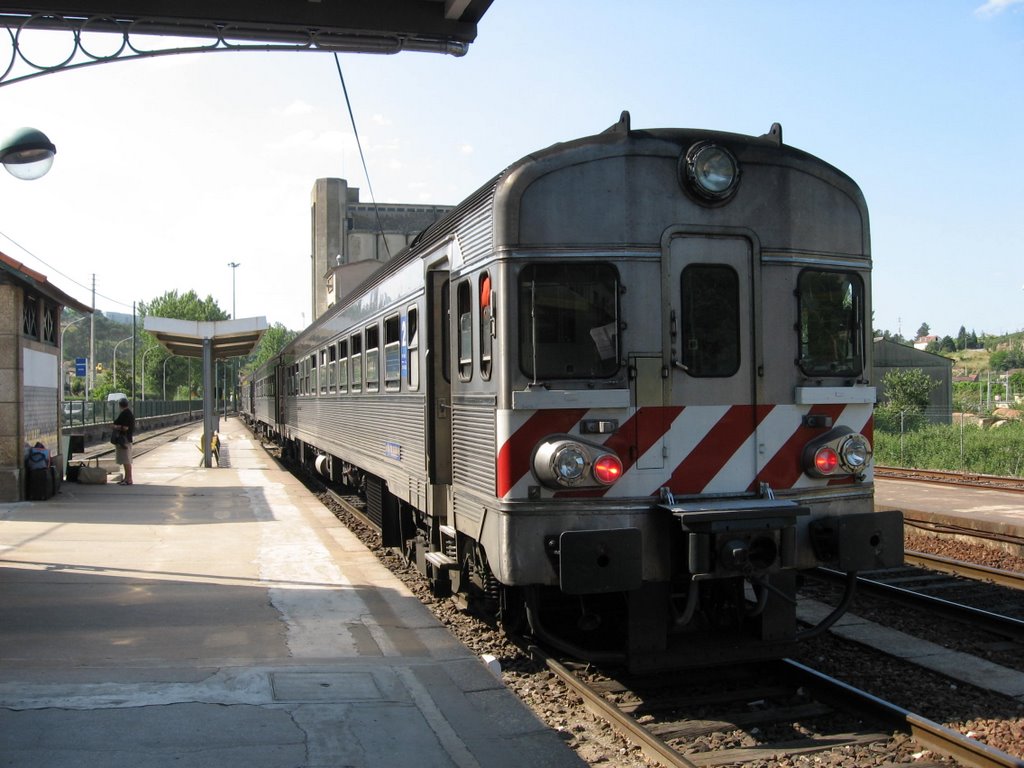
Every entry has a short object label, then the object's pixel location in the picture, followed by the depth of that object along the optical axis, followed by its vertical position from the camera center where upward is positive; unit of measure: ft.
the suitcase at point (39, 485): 50.42 -4.45
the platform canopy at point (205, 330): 77.00 +5.17
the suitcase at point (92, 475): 60.23 -4.76
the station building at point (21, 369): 48.55 +1.49
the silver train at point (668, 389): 18.98 +0.02
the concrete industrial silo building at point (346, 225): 213.25 +37.46
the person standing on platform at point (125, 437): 61.87 -2.52
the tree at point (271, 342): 387.43 +20.85
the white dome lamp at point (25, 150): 28.09 +7.06
